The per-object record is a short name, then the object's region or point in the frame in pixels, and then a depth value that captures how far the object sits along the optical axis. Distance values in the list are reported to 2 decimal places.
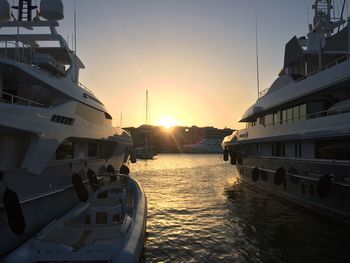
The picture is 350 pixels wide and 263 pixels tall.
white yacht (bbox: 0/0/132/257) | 10.44
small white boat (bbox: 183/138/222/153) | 143.62
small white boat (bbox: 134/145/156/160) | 93.00
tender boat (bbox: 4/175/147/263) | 8.77
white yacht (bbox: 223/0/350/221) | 14.74
